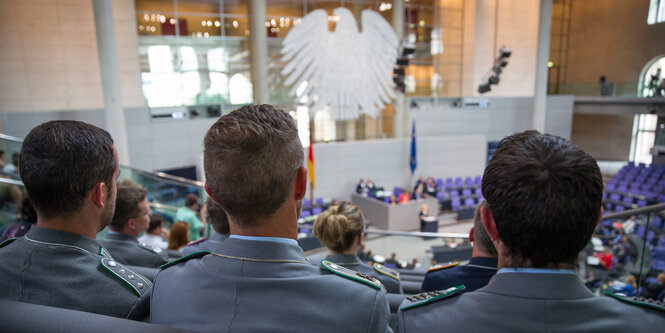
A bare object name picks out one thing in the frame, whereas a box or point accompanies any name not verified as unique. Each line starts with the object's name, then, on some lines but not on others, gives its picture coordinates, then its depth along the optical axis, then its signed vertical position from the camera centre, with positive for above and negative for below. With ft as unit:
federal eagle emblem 42.65 +4.68
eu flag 43.45 -5.83
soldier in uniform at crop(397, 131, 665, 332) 2.53 -1.10
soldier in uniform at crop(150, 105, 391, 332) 2.50 -1.17
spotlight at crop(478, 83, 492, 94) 45.65 +1.43
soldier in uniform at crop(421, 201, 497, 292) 5.14 -2.31
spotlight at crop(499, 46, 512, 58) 41.91 +5.03
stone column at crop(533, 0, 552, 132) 47.06 +4.03
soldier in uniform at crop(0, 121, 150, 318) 3.32 -1.22
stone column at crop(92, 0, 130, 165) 30.07 +2.60
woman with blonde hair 7.14 -2.49
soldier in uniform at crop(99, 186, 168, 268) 6.43 -2.28
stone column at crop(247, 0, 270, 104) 40.04 +5.91
